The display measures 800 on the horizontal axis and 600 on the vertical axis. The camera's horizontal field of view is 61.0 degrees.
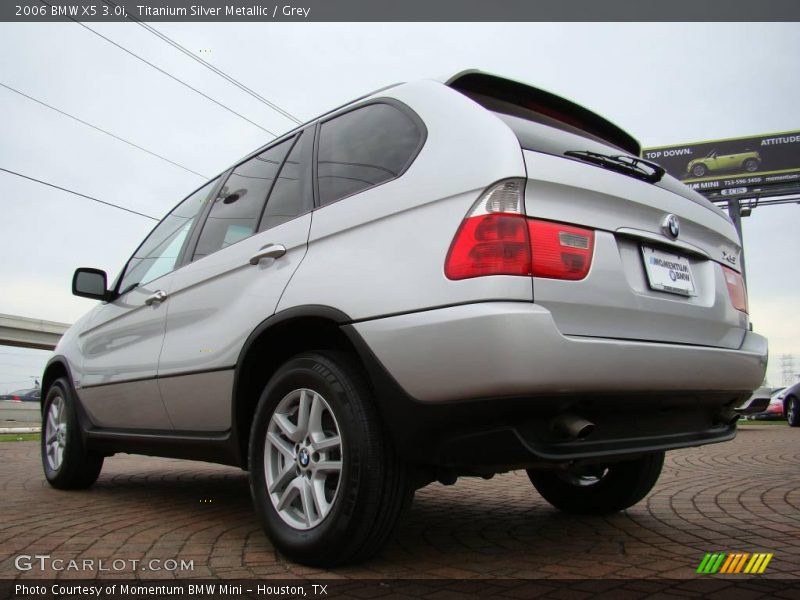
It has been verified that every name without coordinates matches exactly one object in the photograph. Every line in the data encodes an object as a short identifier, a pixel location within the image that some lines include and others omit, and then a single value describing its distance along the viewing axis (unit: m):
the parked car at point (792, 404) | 14.43
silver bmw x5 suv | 2.18
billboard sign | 42.41
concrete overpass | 39.69
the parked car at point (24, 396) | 42.03
